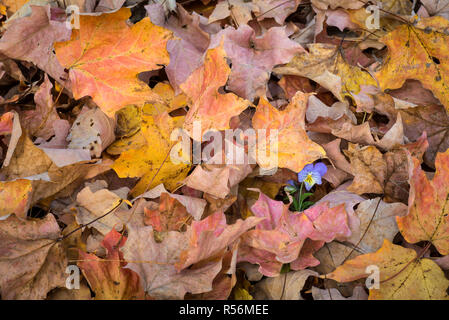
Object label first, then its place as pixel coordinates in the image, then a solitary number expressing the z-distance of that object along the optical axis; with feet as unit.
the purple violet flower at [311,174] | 2.36
